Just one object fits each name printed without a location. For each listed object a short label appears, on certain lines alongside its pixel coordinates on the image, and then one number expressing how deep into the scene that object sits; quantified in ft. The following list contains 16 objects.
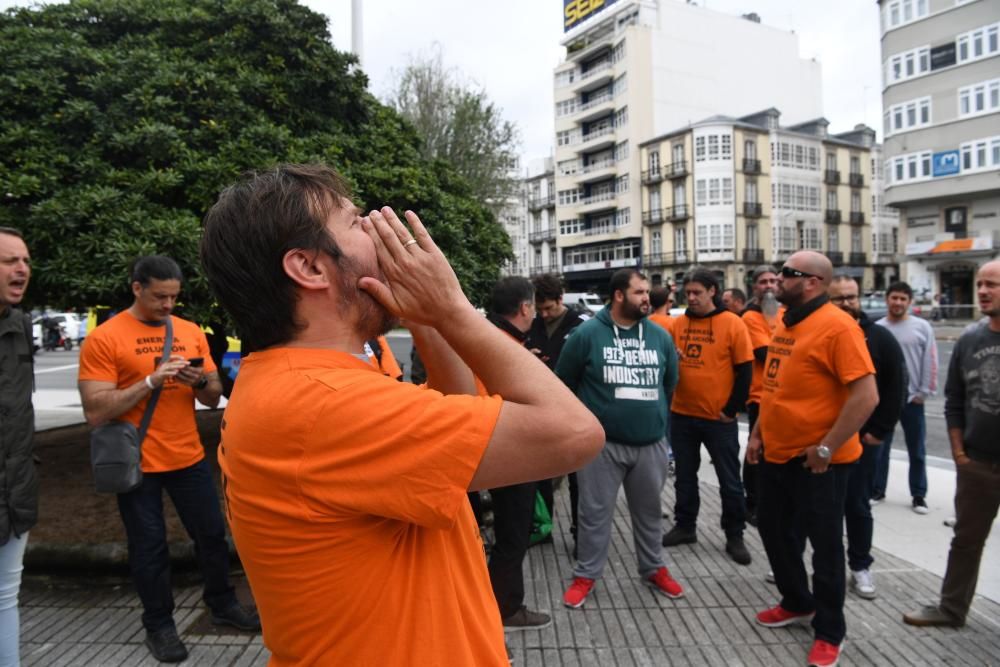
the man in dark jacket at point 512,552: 12.62
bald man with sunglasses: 11.43
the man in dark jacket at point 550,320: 19.43
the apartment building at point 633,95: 168.96
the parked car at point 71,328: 94.22
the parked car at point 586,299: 118.42
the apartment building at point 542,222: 220.02
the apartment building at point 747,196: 159.63
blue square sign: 118.83
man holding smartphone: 11.66
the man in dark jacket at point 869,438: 13.65
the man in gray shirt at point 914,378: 19.42
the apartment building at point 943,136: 113.39
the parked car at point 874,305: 79.26
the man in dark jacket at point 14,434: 9.62
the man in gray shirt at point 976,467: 12.30
